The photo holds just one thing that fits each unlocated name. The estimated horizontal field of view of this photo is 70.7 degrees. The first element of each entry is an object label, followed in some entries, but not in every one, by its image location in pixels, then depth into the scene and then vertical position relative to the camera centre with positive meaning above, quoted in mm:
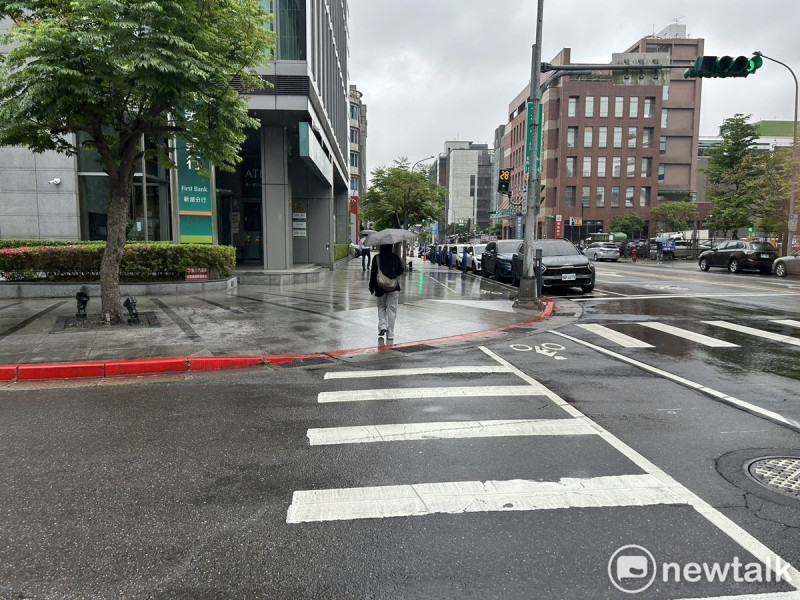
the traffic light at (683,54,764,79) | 13391 +4117
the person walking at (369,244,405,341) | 9508 -889
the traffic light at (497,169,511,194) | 16812 +1706
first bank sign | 19938 +1066
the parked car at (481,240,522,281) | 22906 -833
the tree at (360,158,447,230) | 39500 +3004
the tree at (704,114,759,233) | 43344 +5477
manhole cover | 3877 -1699
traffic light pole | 14250 +852
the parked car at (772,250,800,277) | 25203 -1170
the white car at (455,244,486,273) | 29031 -1020
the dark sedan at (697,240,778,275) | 28062 -871
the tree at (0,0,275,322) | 8680 +2551
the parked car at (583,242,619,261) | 47031 -1099
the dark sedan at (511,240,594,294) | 17516 -939
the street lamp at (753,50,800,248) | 29564 +1867
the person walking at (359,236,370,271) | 29969 -1097
